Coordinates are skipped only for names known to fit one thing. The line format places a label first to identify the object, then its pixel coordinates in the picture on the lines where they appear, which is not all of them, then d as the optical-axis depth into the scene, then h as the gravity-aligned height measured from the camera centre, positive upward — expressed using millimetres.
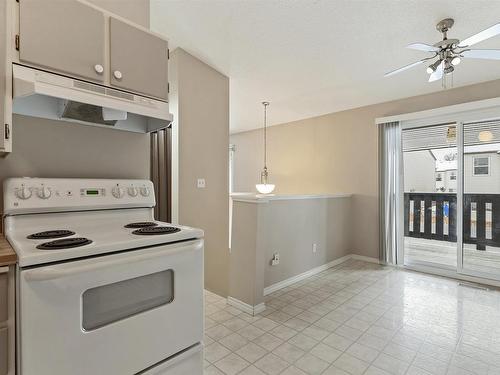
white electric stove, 814 -355
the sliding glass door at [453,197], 3430 -159
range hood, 1099 +398
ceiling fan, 1997 +1062
